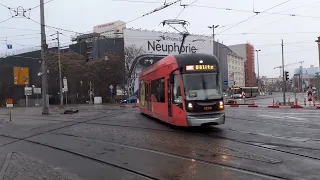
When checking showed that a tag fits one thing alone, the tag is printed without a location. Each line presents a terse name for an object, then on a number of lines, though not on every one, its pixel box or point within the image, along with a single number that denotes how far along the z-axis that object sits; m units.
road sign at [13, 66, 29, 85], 82.88
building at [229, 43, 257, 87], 160.16
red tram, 13.77
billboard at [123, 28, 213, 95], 72.25
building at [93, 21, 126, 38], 95.00
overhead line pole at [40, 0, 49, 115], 32.41
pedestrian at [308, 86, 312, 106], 32.60
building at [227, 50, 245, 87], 140.62
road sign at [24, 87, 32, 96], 62.56
